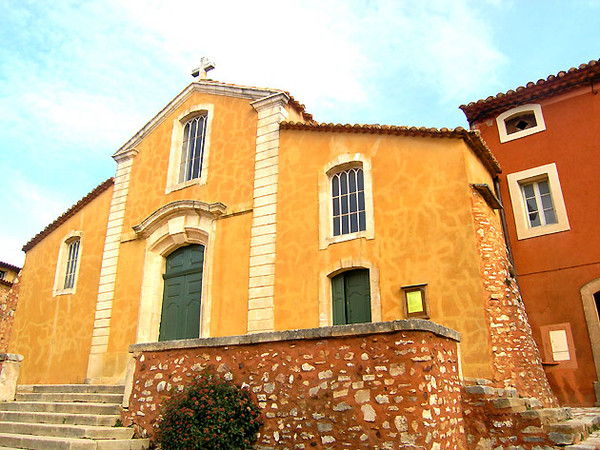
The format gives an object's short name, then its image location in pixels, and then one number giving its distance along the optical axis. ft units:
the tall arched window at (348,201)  35.01
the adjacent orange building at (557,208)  33.68
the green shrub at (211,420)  20.33
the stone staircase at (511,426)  21.89
